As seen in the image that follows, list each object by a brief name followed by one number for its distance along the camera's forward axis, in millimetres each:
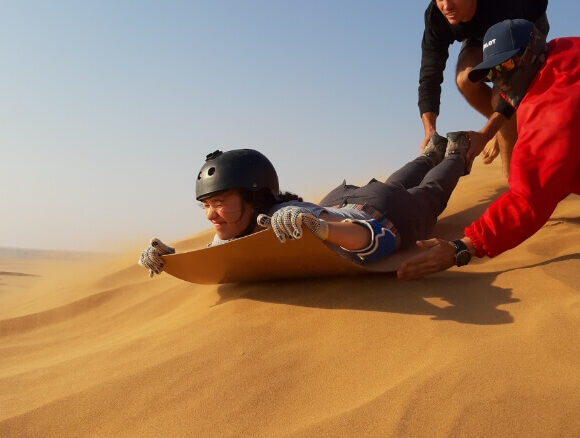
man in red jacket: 2492
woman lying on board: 2555
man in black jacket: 3830
